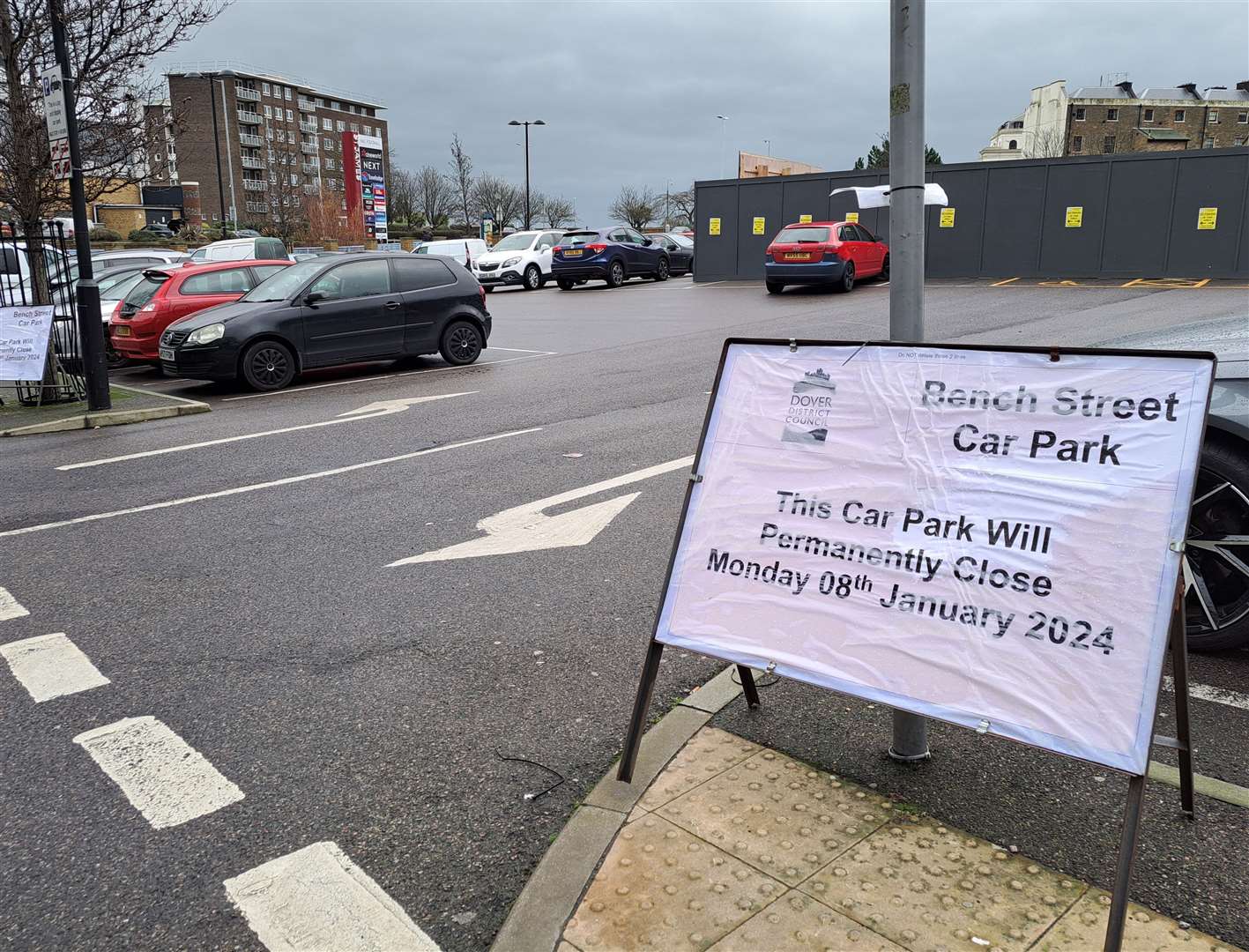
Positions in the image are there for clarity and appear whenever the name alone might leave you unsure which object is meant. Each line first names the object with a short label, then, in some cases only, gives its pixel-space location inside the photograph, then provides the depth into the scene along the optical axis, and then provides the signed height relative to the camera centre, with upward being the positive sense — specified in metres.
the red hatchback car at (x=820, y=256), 22.48 -0.04
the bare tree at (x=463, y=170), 71.94 +6.26
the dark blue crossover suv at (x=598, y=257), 28.44 -0.06
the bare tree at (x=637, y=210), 76.25 +3.74
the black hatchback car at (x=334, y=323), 12.19 -0.85
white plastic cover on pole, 3.44 +0.20
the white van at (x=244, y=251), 19.20 +0.12
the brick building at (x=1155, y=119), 90.00 +12.39
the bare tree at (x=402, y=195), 82.69 +5.14
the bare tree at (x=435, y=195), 86.00 +5.31
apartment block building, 99.31 +13.36
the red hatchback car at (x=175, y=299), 14.02 -0.59
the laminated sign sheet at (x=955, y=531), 2.53 -0.79
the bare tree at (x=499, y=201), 81.69 +4.52
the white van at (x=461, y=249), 31.52 +0.24
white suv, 30.41 -0.21
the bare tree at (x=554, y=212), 85.94 +3.71
